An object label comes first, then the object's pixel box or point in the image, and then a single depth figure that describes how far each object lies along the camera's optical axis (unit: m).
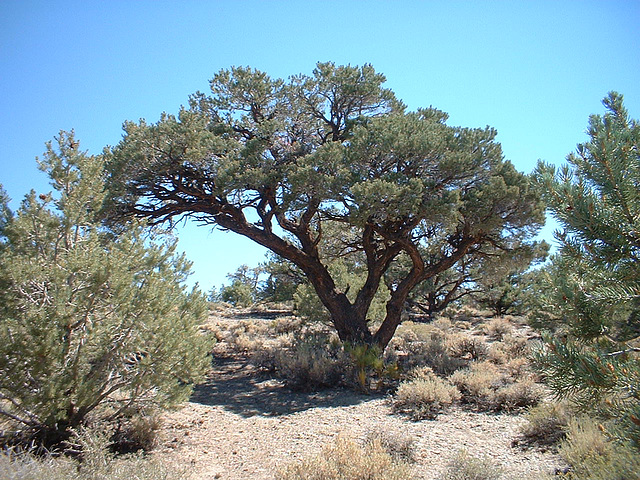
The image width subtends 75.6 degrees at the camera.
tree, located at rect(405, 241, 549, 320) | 24.14
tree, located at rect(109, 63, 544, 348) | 9.78
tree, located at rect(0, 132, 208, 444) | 4.05
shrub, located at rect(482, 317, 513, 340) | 16.70
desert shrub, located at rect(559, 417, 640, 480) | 2.73
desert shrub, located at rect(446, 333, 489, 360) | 11.75
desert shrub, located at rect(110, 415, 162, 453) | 5.23
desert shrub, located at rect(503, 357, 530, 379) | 8.43
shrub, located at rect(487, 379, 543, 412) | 6.91
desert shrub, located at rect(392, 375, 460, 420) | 7.07
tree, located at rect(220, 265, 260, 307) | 33.69
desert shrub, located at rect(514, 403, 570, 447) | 5.21
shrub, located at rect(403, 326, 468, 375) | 9.98
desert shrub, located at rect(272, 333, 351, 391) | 9.44
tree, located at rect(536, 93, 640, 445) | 2.63
